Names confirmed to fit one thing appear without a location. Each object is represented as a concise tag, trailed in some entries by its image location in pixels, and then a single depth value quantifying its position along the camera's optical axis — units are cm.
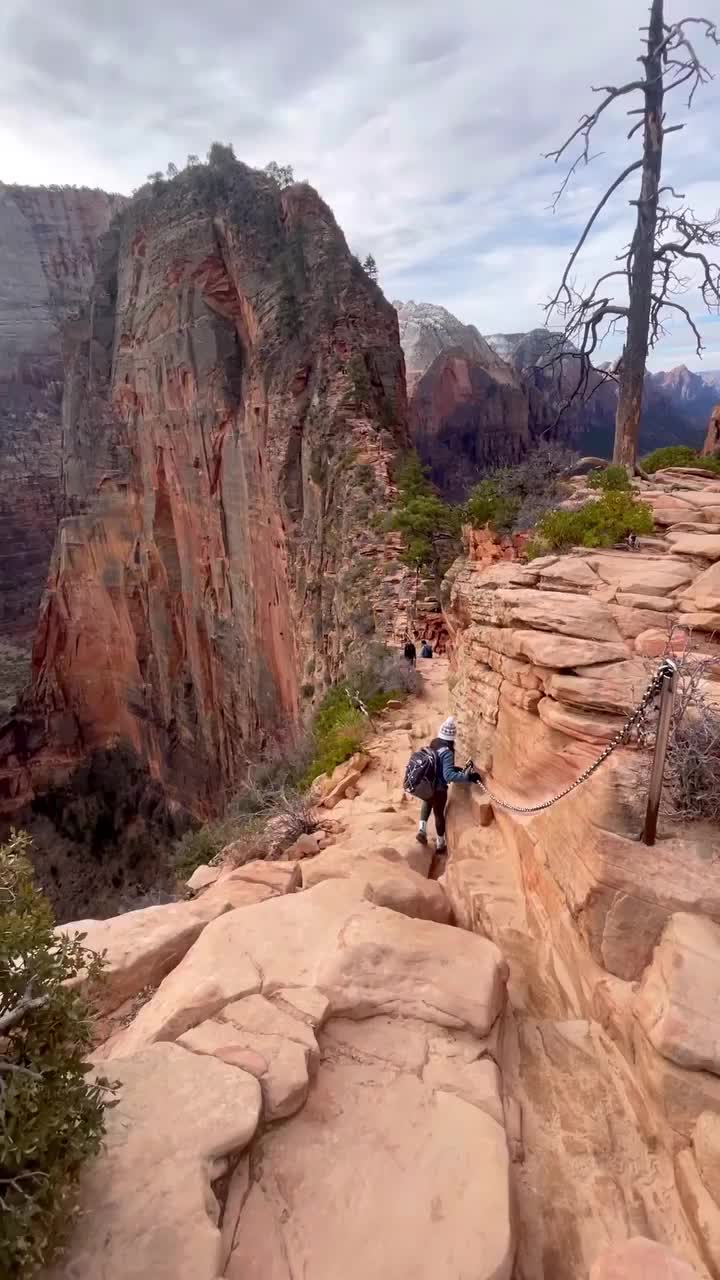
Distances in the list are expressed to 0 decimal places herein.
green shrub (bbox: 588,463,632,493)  855
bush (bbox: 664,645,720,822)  388
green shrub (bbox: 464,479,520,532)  894
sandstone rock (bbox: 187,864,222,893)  680
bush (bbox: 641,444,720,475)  1154
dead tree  931
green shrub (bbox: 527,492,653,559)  697
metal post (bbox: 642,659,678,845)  358
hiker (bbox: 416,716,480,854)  642
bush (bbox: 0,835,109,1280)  211
